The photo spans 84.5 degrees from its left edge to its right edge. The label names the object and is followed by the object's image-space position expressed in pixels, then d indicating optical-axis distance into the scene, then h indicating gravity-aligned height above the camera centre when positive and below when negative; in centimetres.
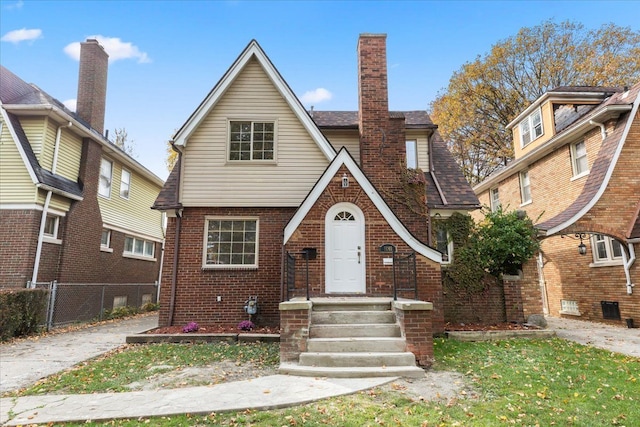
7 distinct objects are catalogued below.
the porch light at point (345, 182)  870 +228
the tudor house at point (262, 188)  881 +243
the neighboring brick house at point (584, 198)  1066 +268
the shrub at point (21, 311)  901 -93
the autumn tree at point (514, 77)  2095 +1249
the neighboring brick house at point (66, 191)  1105 +307
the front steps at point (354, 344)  563 -117
